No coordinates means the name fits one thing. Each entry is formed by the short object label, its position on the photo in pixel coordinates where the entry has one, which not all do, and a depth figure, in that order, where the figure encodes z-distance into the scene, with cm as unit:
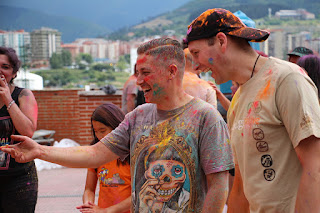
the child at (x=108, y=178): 341
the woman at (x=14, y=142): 372
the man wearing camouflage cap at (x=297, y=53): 551
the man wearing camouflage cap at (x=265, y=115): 199
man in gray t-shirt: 247
